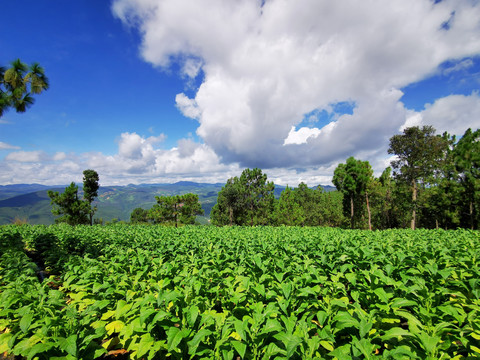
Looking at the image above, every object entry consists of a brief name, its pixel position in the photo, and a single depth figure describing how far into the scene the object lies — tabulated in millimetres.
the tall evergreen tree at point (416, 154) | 27312
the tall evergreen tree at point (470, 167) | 25672
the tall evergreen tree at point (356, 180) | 31250
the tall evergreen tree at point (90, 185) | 36438
